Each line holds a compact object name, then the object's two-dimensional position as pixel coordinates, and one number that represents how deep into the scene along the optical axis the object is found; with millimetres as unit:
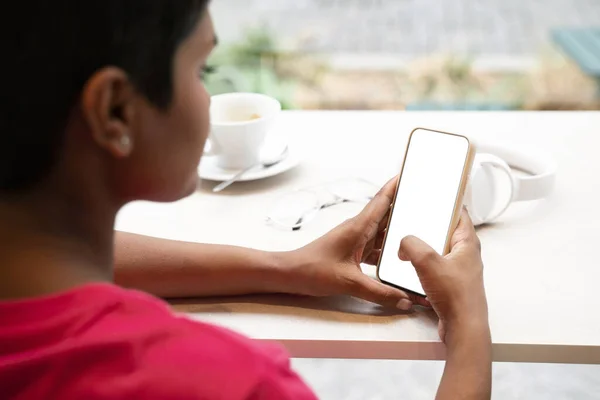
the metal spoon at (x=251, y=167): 915
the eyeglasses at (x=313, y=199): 822
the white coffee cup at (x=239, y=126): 922
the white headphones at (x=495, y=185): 796
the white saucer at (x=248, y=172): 925
